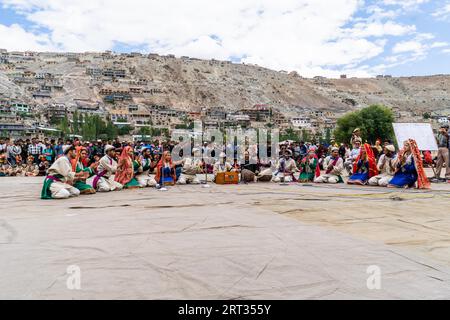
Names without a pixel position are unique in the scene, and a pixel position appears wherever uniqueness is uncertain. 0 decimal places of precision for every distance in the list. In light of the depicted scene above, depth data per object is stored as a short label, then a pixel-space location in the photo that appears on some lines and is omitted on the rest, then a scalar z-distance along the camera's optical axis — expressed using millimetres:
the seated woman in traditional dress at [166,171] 10664
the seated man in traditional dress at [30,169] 14695
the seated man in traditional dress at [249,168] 11821
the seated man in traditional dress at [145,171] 10656
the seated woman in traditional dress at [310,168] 12056
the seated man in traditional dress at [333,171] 11531
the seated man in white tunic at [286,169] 12172
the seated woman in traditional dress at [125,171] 10234
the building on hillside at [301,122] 120875
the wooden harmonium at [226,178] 11414
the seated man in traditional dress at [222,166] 12053
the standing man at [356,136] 11736
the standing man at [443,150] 11539
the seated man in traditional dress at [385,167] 10523
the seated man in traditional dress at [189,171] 11283
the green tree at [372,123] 50781
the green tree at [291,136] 70762
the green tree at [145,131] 96038
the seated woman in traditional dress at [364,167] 11000
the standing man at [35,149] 15844
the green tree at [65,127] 68962
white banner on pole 11008
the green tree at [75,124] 74438
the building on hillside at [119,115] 110400
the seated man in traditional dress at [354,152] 11696
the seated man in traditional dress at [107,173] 9477
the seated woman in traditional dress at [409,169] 9719
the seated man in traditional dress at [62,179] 7949
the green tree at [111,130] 82644
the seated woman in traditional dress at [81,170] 8664
